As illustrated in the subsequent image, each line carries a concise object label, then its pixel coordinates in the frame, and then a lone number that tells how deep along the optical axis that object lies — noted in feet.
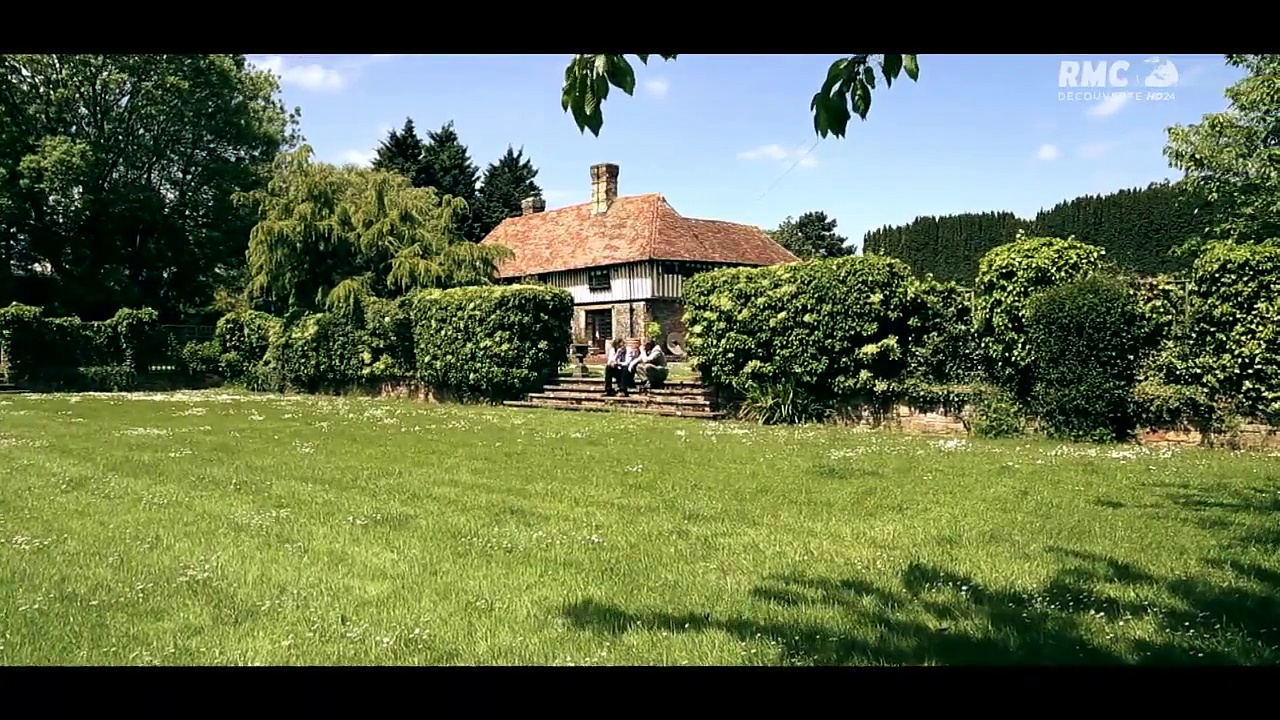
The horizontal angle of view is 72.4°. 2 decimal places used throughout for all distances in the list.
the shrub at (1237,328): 35.63
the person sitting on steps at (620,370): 62.85
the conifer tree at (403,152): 152.87
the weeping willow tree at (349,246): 85.97
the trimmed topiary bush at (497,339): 65.87
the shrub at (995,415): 42.63
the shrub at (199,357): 93.81
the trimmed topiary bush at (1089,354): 39.04
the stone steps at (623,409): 54.54
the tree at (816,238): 175.01
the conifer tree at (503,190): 162.30
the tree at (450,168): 156.04
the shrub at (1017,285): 41.14
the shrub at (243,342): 87.35
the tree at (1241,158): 65.05
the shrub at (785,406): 50.39
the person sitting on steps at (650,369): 62.75
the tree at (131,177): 105.29
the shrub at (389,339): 74.02
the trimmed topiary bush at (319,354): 77.10
